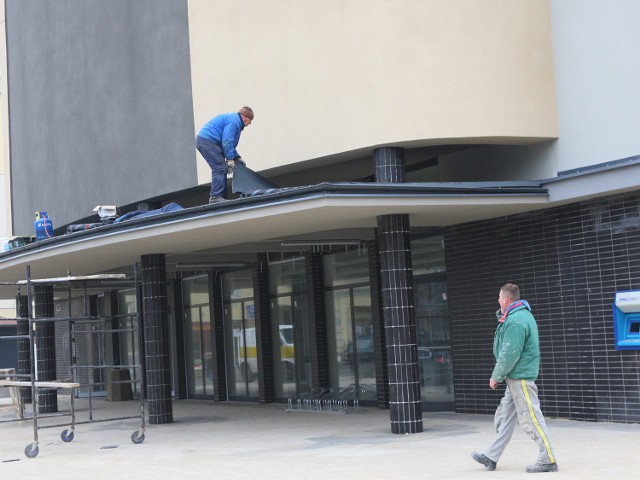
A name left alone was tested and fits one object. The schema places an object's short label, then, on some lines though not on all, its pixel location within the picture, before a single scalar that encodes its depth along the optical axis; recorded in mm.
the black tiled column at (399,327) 15156
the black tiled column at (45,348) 25219
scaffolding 15931
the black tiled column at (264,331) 24000
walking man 10430
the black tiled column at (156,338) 19531
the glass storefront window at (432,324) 18531
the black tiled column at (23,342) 27625
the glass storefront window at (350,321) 20703
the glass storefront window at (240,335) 24703
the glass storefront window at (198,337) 26672
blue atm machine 14633
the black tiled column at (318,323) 21984
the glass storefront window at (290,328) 22844
